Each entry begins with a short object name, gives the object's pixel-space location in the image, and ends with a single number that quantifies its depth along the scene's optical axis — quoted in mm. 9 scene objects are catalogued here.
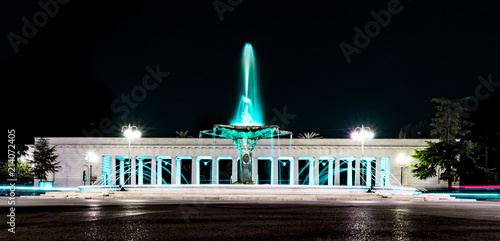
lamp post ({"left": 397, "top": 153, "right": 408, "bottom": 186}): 69625
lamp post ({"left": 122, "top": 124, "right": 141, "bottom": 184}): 48625
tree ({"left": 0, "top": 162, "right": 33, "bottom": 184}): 70562
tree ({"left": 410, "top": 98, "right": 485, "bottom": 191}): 52094
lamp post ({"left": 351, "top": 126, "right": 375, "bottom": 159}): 46691
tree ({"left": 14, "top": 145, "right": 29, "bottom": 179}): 66725
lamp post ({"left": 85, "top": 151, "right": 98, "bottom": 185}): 68500
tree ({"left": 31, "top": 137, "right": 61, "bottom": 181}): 63969
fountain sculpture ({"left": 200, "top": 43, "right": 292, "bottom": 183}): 36781
